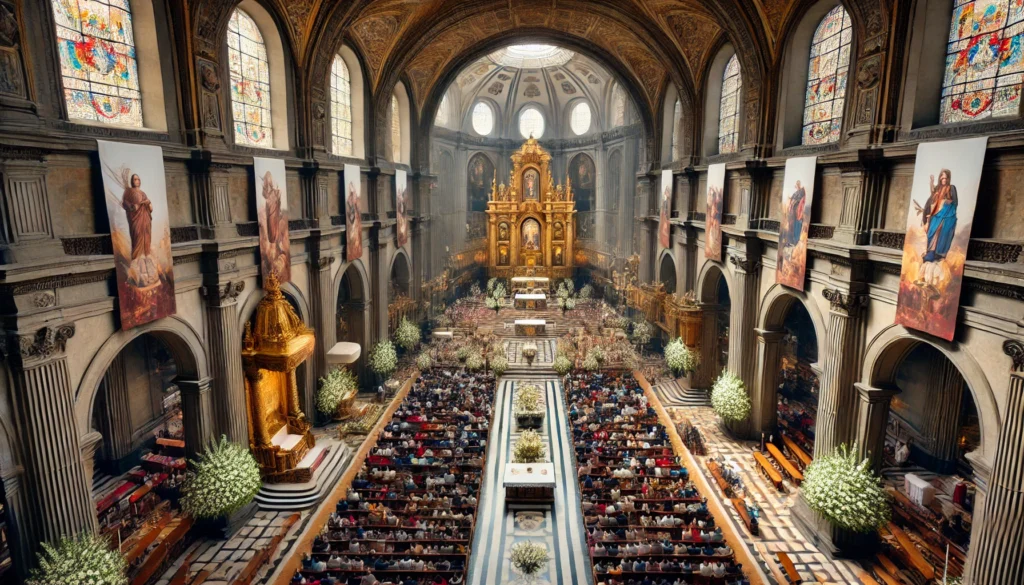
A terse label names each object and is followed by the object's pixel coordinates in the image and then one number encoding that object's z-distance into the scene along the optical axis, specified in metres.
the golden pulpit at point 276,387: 15.55
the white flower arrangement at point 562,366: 25.81
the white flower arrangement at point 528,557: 12.16
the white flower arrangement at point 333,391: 19.95
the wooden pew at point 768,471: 16.28
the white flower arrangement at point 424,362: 26.78
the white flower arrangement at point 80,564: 9.58
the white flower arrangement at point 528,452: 17.27
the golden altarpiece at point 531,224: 43.03
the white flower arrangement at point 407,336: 28.35
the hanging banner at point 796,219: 14.74
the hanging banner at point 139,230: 10.93
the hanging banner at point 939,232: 9.82
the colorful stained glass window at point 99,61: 10.85
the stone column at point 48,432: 9.37
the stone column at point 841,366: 13.12
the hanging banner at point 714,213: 20.45
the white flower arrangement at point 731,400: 18.75
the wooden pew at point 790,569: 12.00
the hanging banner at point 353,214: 21.61
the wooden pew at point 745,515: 13.99
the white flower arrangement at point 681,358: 23.59
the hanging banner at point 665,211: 26.53
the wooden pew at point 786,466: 16.33
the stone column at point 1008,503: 8.99
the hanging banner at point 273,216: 15.84
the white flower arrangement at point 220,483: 13.09
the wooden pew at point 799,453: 16.88
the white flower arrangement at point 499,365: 25.98
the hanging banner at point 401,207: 27.34
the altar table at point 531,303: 39.12
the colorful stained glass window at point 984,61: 10.20
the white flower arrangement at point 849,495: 12.14
